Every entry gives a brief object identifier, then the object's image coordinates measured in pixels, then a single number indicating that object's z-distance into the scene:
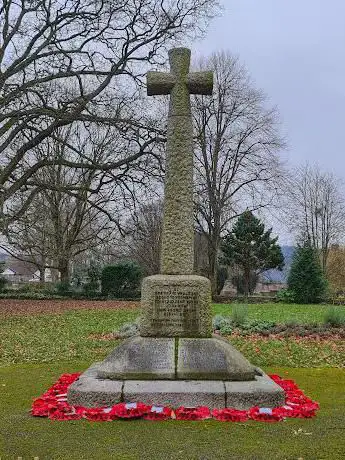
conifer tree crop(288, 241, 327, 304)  34.25
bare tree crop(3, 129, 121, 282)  32.91
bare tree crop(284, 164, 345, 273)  54.53
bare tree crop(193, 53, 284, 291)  37.47
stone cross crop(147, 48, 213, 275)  7.81
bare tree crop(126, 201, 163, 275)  42.38
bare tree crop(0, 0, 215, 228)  21.41
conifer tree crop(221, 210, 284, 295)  44.94
